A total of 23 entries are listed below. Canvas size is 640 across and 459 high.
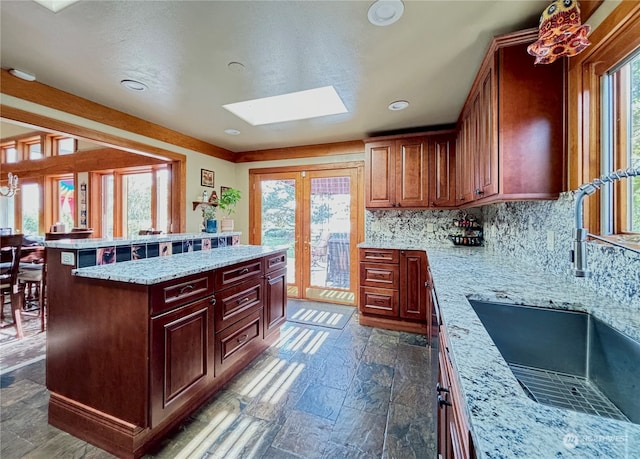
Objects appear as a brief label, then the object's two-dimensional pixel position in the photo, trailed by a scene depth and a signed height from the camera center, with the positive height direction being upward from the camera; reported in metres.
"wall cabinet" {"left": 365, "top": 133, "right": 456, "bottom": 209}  3.21 +0.72
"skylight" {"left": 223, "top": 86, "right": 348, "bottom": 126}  2.77 +1.36
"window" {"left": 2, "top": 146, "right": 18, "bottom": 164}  5.78 +1.72
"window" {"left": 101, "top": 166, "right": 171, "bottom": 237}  4.46 +0.51
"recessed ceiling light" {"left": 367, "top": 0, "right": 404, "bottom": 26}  1.40 +1.19
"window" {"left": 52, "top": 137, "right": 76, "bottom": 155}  5.16 +1.67
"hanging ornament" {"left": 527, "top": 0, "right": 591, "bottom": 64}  1.19 +0.91
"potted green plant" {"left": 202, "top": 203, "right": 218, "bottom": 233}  3.68 +0.16
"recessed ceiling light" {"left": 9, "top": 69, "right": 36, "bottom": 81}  2.05 +1.24
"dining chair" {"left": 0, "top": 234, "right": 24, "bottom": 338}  2.66 -0.48
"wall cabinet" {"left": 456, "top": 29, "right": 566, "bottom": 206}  1.54 +0.63
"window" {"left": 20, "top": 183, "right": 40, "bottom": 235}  5.71 +0.49
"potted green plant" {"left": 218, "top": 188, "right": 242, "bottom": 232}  3.81 +0.40
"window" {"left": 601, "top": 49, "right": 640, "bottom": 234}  1.19 +0.41
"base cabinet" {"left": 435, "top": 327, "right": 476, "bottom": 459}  0.65 -0.57
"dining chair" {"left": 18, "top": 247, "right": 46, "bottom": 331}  2.92 -0.54
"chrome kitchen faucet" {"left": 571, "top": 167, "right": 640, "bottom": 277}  0.91 -0.04
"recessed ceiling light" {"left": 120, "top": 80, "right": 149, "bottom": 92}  2.22 +1.24
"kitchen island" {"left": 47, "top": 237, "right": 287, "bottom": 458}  1.44 -0.68
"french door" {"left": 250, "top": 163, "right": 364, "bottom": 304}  4.01 +0.10
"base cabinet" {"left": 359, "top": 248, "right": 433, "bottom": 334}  3.03 -0.72
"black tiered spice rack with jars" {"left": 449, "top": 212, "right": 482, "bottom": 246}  3.30 -0.05
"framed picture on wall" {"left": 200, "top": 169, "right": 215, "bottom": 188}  3.94 +0.79
